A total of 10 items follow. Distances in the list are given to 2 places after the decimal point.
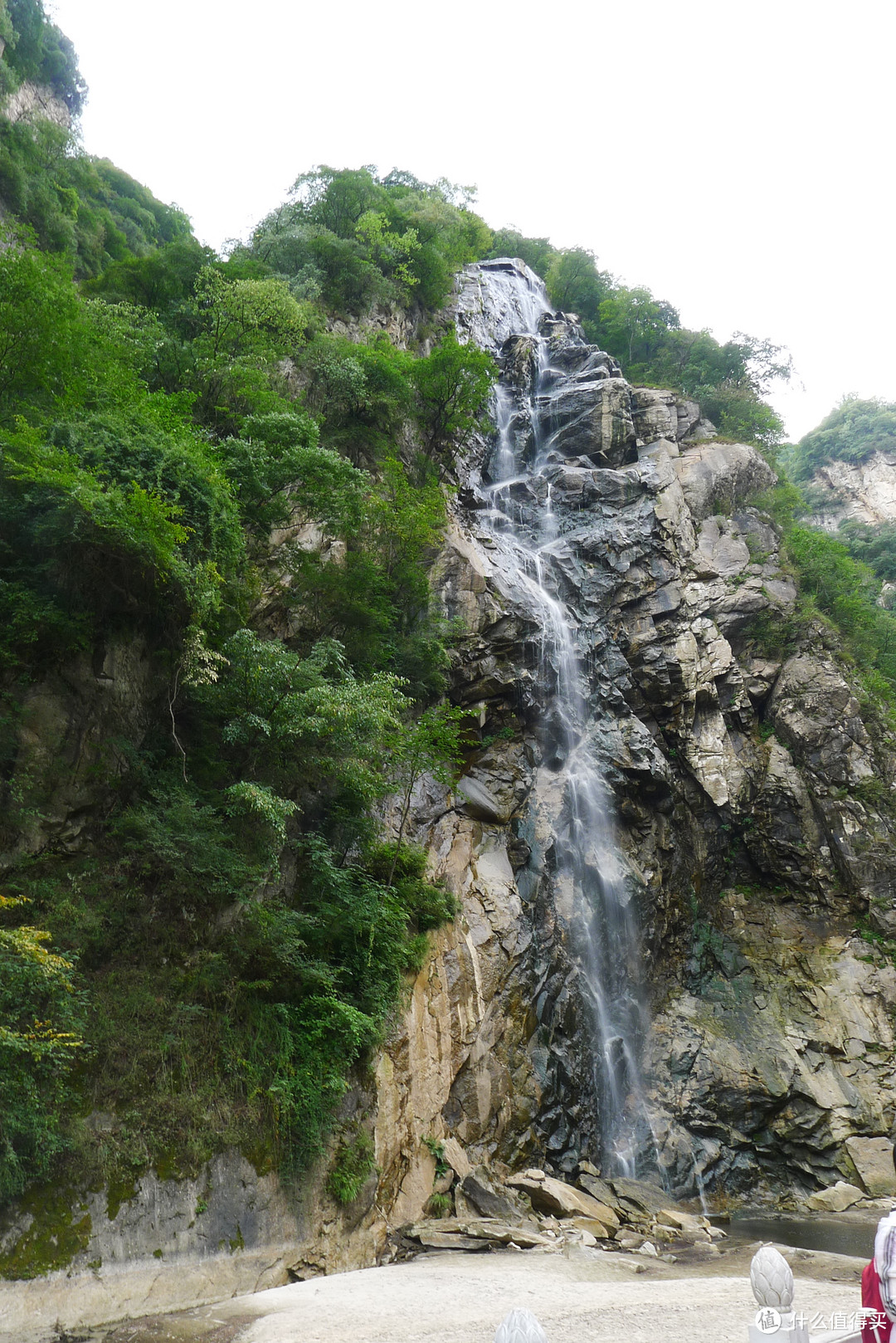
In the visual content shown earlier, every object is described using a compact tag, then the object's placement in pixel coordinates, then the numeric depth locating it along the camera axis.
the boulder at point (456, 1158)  10.67
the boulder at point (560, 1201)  10.47
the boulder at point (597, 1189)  11.73
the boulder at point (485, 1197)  10.08
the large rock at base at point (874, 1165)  13.74
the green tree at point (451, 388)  20.00
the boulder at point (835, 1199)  13.32
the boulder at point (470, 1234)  8.99
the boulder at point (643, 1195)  11.75
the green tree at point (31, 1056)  6.41
